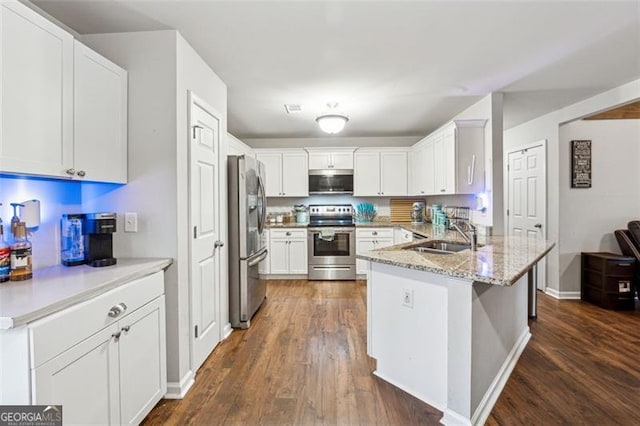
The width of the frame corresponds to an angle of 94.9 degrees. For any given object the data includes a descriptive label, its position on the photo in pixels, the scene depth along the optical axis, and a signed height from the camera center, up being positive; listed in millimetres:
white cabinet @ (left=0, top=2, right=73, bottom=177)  1268 +559
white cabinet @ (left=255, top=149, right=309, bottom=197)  5156 +717
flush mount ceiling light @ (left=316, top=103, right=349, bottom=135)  3441 +1068
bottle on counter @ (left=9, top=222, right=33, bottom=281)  1416 -214
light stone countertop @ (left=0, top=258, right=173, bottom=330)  1028 -333
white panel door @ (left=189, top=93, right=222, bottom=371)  2180 -142
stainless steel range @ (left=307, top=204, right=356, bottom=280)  4820 -744
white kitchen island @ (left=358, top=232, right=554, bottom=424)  1620 -716
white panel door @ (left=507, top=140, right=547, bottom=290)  4059 +259
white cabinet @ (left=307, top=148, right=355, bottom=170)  5133 +890
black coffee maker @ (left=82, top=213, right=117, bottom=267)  1714 -143
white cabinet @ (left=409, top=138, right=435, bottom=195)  4320 +667
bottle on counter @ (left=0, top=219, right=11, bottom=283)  1380 -233
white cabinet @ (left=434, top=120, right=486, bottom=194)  3482 +655
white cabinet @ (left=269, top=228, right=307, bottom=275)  4855 -616
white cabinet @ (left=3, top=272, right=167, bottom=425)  1080 -645
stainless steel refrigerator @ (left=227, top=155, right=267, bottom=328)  2961 -297
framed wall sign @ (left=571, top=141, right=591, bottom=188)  3836 +598
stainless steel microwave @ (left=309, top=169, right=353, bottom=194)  5148 +538
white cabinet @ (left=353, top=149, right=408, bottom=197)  5108 +667
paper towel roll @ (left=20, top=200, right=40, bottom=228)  1564 -5
